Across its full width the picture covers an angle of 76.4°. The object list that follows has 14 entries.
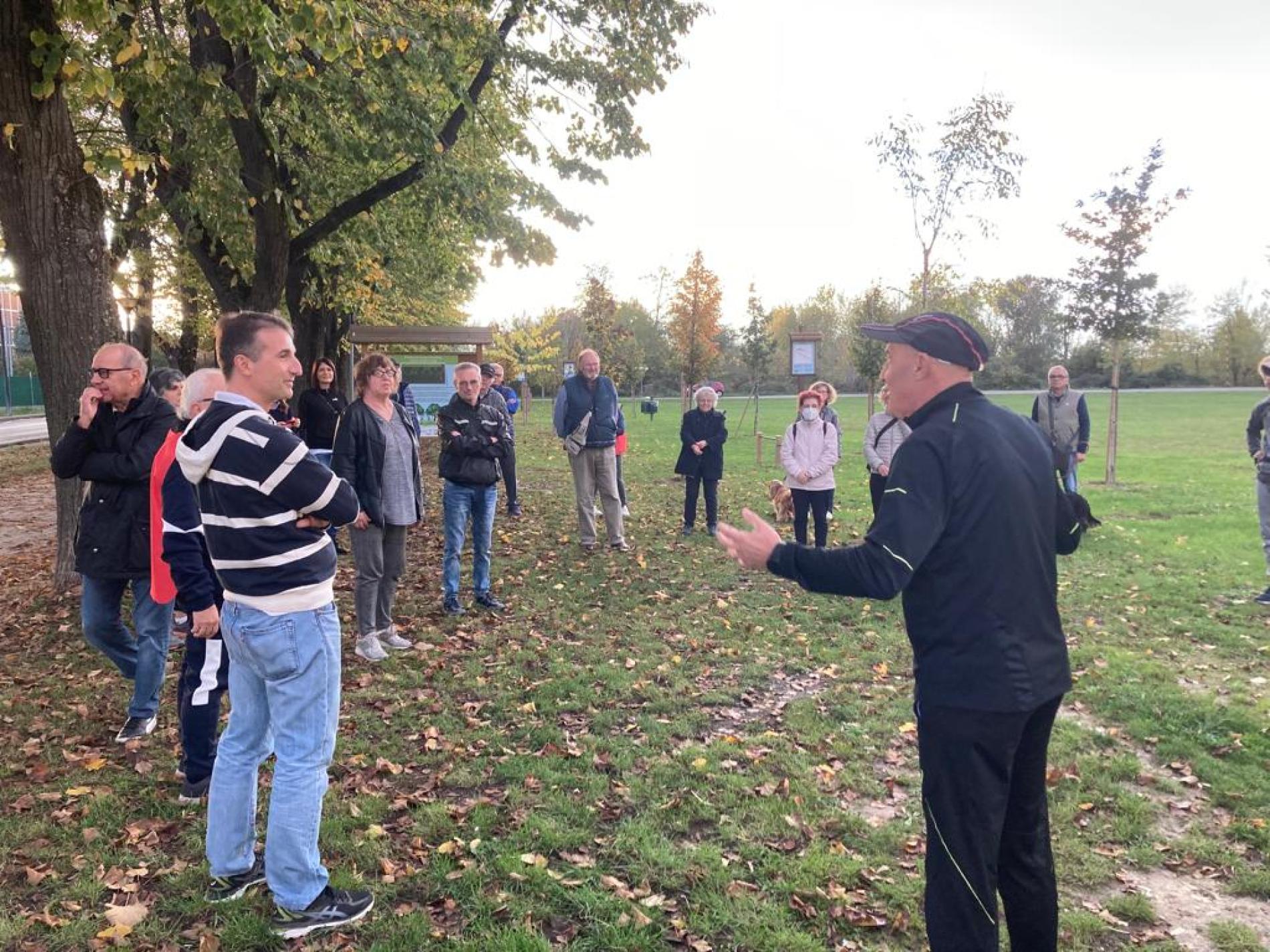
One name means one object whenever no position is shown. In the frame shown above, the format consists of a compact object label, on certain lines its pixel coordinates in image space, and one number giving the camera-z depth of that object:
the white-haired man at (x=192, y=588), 3.61
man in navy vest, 9.49
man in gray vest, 10.35
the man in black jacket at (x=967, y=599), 2.26
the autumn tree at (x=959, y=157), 13.80
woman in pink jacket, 9.16
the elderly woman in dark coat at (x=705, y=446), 10.62
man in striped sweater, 2.78
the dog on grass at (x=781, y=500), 11.11
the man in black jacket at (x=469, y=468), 7.13
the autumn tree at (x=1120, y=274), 13.95
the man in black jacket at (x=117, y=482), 4.36
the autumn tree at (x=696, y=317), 28.23
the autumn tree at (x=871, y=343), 23.34
